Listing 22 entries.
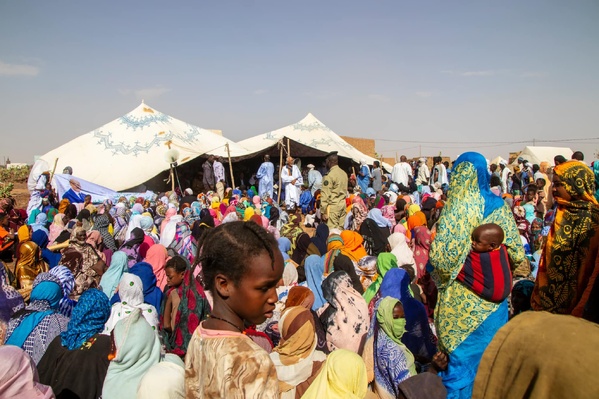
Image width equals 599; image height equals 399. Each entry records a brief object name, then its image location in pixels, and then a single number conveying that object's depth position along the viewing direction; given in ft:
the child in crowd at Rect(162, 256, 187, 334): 13.15
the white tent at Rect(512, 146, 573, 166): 68.54
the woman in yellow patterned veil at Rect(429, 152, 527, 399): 8.79
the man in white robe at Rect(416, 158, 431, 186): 48.03
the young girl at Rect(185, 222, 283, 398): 4.61
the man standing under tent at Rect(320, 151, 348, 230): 26.20
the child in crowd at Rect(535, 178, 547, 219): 25.43
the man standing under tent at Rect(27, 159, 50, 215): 33.91
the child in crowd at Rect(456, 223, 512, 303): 8.58
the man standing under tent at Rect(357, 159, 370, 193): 47.29
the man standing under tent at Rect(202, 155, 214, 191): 50.60
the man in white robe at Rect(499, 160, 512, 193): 43.45
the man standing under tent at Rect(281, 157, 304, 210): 46.75
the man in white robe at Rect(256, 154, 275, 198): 48.62
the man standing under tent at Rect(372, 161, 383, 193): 46.62
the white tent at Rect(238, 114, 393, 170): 55.88
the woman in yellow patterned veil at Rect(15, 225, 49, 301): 18.31
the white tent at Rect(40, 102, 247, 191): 49.75
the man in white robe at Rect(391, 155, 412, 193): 45.83
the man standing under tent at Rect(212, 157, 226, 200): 49.93
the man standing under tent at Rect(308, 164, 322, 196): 48.85
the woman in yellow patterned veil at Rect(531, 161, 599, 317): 8.37
